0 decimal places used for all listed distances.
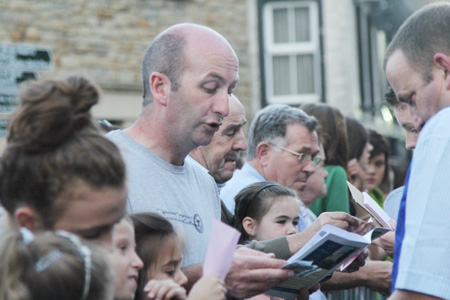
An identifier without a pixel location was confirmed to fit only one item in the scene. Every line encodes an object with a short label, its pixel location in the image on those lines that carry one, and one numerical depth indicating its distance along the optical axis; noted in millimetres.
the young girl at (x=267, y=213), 7280
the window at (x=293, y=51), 28243
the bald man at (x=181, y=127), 5582
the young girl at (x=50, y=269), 3507
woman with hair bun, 3908
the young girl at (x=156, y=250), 5092
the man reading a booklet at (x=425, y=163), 4280
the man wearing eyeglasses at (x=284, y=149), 8709
